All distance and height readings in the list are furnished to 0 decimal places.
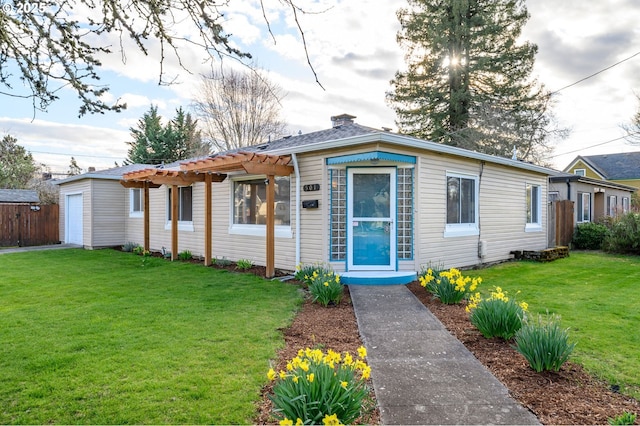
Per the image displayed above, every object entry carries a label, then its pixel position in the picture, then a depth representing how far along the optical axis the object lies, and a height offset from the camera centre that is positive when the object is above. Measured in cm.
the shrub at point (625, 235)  1275 -77
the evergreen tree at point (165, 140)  2642 +471
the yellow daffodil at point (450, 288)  584 -113
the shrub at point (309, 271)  697 -111
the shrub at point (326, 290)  607 -119
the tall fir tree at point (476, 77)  2075 +715
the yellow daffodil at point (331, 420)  221 -114
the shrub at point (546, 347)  343 -116
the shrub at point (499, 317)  429 -113
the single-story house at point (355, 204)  810 +18
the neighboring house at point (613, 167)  3228 +362
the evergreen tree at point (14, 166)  2425 +287
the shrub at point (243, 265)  945 -125
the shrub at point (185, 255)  1142 -124
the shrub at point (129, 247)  1394 -122
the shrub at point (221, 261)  1020 -127
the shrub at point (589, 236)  1468 -90
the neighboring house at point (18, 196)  1923 +79
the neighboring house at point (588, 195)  1552 +72
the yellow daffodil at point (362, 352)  284 -100
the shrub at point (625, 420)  259 -134
